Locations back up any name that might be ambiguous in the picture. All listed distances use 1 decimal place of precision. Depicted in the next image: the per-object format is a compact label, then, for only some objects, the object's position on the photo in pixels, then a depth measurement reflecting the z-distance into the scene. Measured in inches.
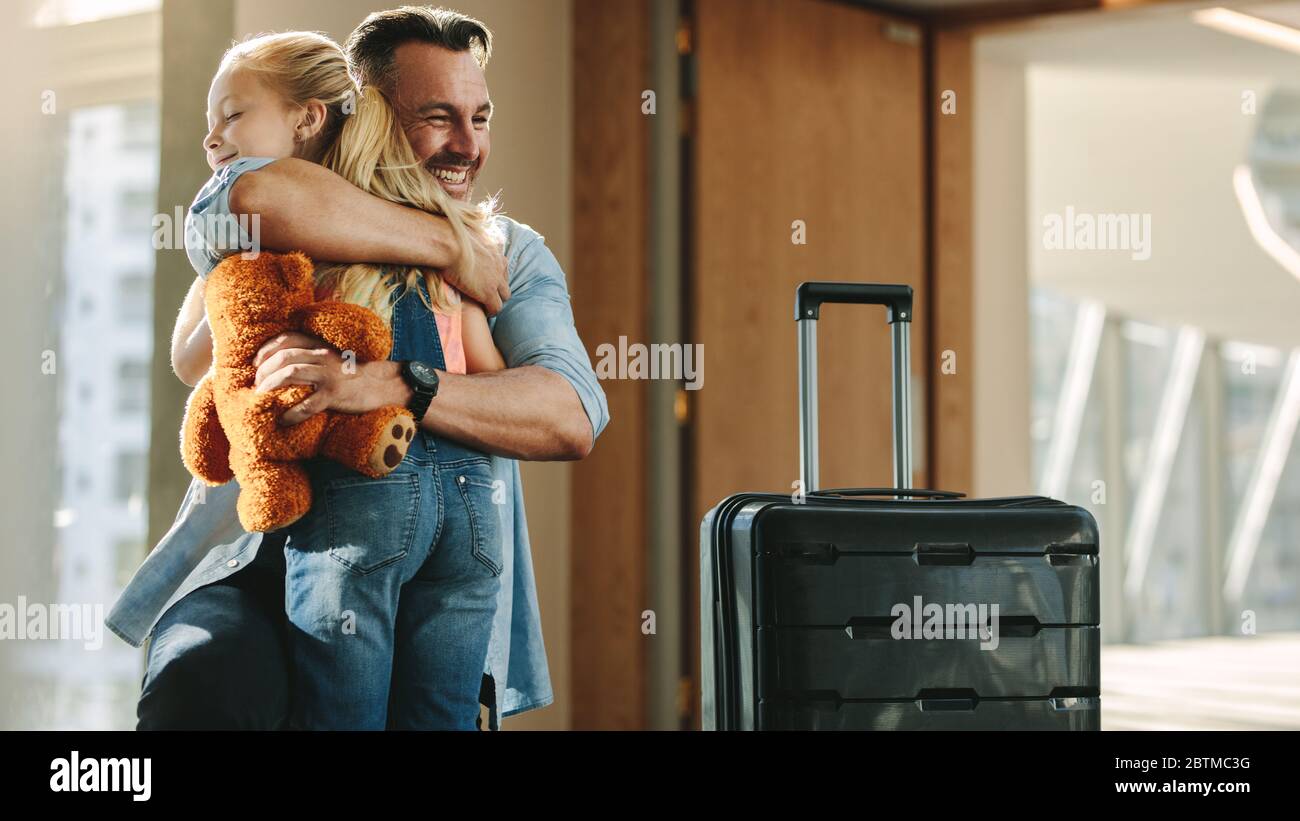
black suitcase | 63.5
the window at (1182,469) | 292.7
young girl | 71.4
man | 69.7
